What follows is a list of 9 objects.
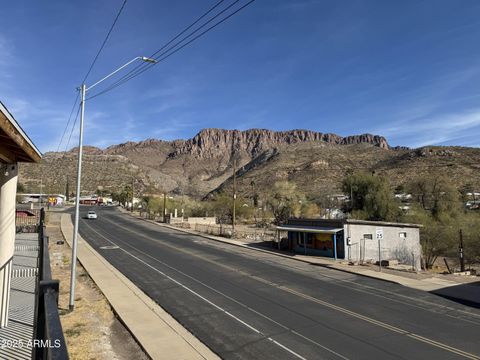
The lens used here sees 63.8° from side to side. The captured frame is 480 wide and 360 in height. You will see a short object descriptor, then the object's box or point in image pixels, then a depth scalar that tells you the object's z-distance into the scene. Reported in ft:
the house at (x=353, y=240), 104.42
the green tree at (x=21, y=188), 373.81
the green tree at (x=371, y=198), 195.83
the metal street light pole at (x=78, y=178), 44.78
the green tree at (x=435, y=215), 127.65
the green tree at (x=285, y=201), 206.59
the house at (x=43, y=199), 353.88
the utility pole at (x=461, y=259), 98.78
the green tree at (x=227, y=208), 237.66
